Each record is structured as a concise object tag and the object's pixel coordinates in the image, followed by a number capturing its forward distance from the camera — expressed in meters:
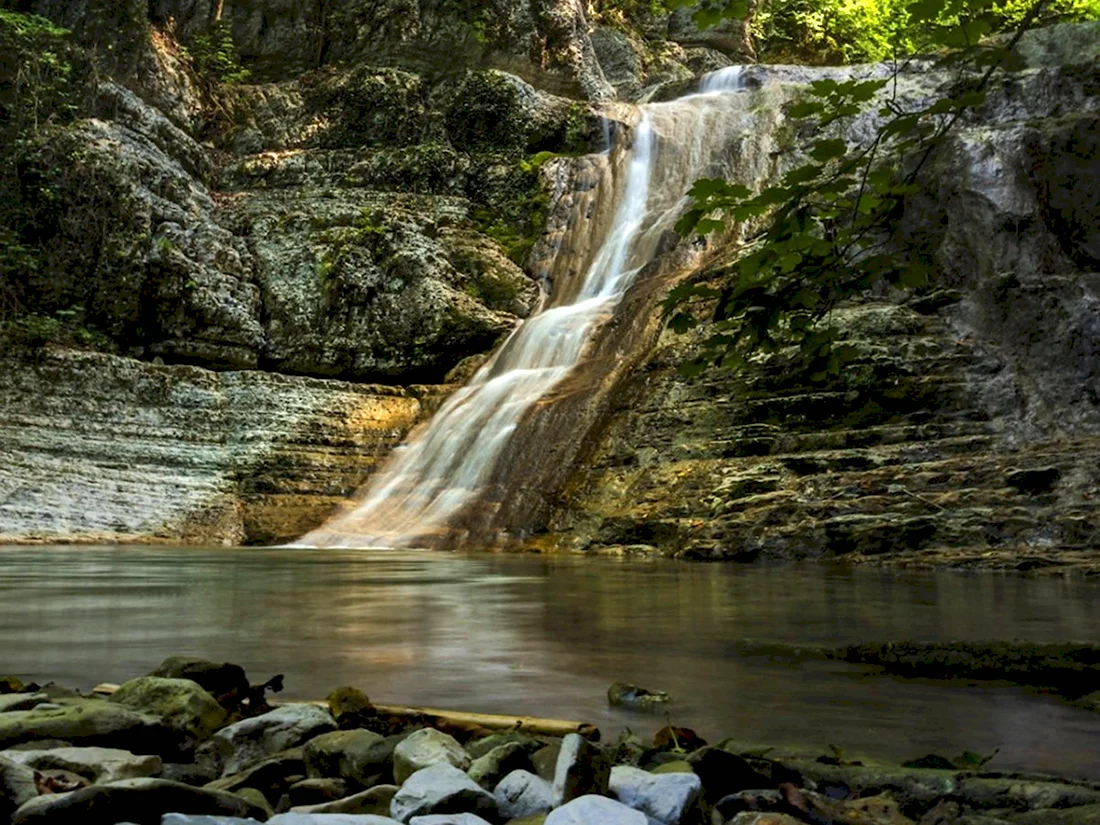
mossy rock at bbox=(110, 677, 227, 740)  1.89
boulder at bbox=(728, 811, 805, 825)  1.33
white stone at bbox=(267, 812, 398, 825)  1.28
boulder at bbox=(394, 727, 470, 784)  1.56
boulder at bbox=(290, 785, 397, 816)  1.40
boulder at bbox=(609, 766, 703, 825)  1.37
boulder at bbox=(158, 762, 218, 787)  1.60
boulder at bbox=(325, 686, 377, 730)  1.96
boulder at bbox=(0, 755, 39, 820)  1.31
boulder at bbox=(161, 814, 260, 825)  1.25
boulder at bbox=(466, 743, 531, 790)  1.56
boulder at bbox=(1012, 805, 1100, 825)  1.36
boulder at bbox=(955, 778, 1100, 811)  1.46
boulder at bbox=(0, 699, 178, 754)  1.70
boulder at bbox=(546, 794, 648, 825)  1.28
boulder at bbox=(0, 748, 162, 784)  1.50
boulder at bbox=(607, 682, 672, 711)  2.22
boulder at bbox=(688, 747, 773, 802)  1.51
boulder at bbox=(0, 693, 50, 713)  1.94
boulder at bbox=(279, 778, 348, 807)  1.51
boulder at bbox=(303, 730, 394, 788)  1.61
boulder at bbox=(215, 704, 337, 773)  1.79
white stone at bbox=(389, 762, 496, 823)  1.37
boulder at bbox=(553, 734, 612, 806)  1.41
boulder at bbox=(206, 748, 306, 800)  1.53
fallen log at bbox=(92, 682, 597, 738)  1.93
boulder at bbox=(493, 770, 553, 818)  1.42
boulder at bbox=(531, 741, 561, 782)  1.62
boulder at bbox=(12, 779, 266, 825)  1.25
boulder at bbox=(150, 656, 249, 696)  2.26
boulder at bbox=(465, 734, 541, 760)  1.72
